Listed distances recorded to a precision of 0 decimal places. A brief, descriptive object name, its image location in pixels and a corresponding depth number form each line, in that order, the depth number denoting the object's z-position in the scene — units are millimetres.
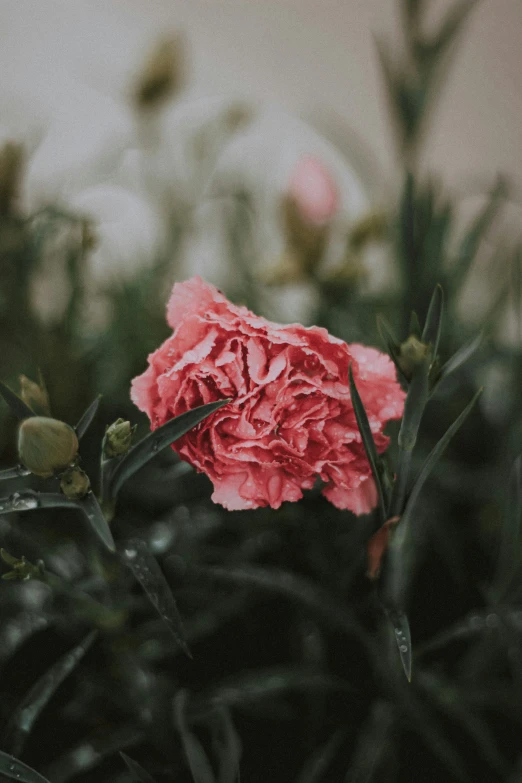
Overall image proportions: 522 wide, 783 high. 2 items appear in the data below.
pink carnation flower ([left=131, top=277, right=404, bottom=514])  270
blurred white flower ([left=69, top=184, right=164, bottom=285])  720
